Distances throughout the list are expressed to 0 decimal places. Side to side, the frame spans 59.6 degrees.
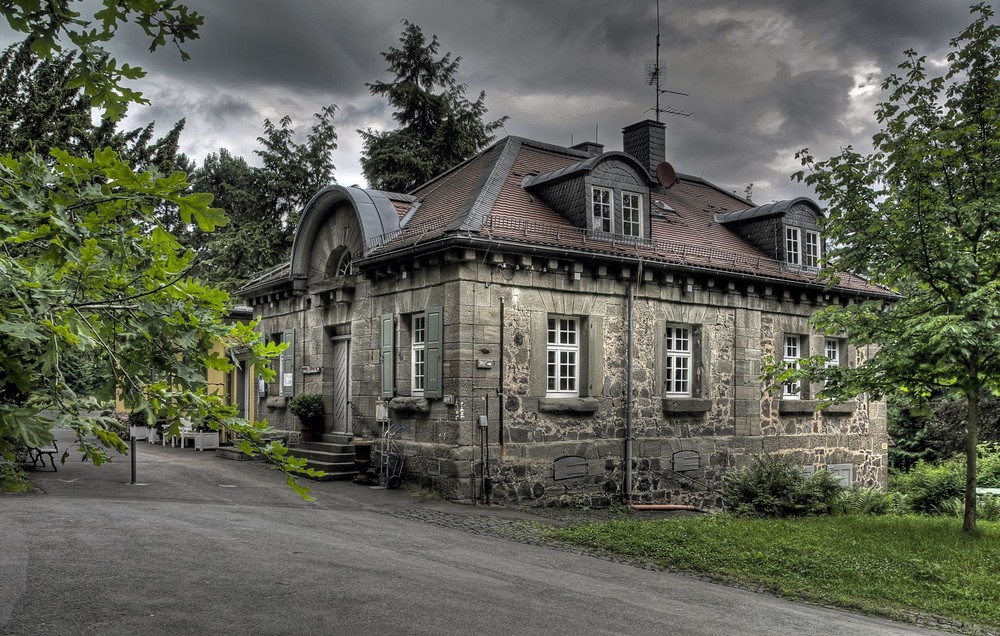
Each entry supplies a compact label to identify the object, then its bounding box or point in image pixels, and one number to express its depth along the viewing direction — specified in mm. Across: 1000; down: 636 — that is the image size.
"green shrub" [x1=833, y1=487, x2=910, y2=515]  14525
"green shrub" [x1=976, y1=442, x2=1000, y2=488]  23156
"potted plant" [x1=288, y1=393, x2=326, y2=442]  19531
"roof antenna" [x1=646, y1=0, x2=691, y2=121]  24422
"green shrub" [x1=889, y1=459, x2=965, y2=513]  18953
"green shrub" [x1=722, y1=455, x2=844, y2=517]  14055
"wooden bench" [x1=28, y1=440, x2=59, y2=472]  17700
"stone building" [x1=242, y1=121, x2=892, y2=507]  15867
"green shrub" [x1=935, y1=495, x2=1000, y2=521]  14609
